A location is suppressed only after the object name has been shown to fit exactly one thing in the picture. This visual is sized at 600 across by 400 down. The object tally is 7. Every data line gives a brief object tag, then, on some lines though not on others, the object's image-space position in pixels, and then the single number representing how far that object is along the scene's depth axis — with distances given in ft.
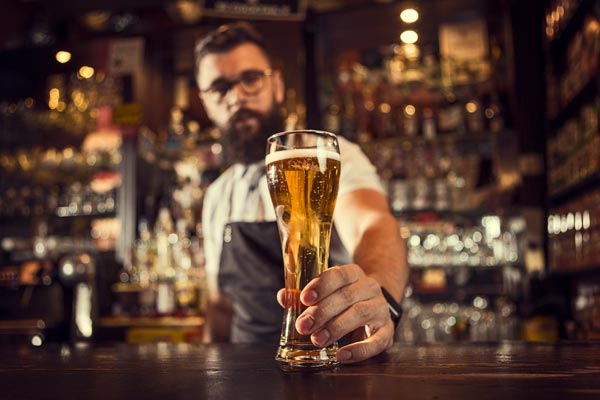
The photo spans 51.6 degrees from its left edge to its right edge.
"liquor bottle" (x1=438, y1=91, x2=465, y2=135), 12.14
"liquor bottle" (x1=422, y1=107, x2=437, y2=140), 12.07
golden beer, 2.56
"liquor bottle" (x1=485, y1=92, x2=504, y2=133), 12.14
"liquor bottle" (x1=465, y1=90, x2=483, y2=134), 12.07
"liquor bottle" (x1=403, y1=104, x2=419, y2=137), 12.25
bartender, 4.80
